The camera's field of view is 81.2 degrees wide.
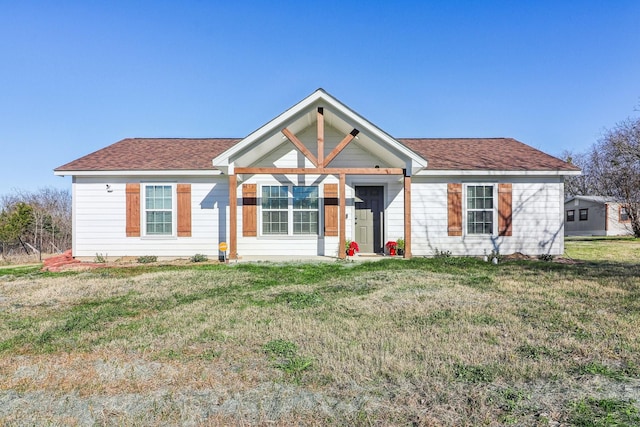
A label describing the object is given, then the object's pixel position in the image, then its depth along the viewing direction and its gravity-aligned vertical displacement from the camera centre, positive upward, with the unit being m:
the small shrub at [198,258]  11.39 -1.25
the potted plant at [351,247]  11.60 -0.96
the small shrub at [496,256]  11.34 -1.25
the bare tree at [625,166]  23.55 +3.38
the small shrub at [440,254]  11.84 -1.19
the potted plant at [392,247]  11.77 -0.96
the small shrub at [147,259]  11.39 -1.27
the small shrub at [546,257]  11.63 -1.30
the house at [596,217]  32.18 -0.10
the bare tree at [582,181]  40.12 +3.83
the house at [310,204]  11.79 +0.43
